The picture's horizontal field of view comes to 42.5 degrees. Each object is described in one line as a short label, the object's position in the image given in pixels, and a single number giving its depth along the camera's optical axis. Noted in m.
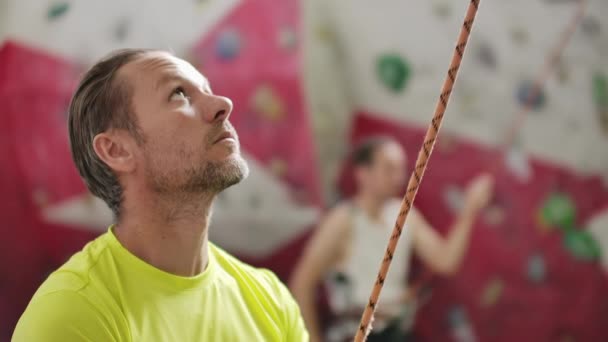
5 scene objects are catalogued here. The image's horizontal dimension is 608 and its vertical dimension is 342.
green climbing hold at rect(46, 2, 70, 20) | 1.94
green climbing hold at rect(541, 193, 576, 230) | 2.34
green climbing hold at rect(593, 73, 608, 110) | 2.34
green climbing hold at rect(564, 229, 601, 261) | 2.36
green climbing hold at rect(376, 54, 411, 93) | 2.26
